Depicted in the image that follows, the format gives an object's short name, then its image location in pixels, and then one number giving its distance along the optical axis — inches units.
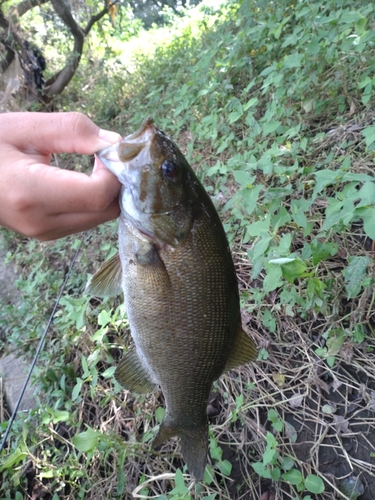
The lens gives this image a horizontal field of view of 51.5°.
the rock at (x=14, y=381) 18.9
